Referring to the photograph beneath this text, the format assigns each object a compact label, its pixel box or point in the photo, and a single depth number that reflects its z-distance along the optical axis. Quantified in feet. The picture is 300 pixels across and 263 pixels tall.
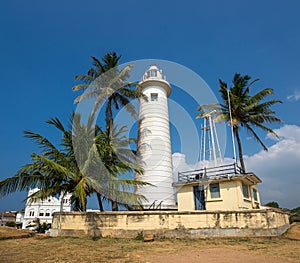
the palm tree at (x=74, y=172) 37.14
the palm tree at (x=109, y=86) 56.39
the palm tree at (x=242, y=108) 63.10
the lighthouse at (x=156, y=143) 63.16
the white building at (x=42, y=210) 142.61
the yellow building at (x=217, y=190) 48.03
